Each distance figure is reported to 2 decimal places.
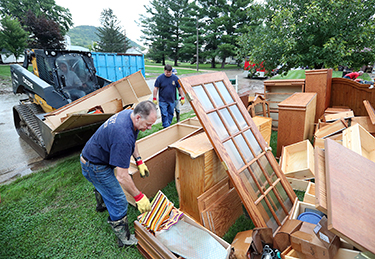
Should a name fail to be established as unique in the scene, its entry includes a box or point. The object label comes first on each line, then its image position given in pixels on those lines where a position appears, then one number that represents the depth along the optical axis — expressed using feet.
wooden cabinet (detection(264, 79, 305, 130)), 16.87
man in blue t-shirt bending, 6.23
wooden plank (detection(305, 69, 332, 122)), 14.64
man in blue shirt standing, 16.80
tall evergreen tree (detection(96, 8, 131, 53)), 116.57
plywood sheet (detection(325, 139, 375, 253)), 4.38
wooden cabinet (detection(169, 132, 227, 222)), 7.28
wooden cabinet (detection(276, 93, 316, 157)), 12.12
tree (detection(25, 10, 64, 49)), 68.85
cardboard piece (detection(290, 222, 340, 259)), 5.15
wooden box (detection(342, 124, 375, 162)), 9.53
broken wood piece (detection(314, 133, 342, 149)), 11.40
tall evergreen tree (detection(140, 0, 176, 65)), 108.06
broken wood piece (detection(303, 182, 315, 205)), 8.23
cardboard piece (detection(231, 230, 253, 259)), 6.16
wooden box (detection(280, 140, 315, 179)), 10.04
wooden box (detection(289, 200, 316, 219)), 7.57
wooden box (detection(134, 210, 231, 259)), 6.18
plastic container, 7.14
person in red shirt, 25.83
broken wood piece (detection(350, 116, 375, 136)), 12.07
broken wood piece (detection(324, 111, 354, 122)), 12.67
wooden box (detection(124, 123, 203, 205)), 9.33
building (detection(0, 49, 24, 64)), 91.21
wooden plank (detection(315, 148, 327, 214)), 4.79
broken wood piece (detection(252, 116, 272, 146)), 12.21
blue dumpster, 39.32
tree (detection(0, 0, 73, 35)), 92.48
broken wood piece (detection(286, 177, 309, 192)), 9.90
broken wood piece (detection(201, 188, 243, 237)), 7.50
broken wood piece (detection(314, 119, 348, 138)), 11.75
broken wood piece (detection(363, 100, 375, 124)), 12.10
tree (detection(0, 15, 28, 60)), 58.08
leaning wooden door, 6.94
